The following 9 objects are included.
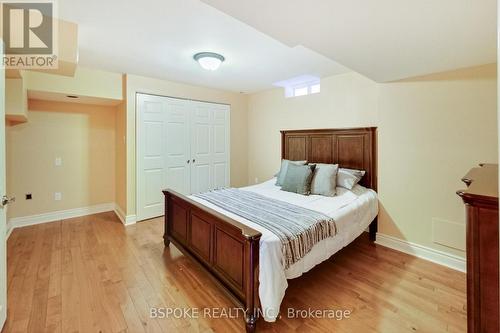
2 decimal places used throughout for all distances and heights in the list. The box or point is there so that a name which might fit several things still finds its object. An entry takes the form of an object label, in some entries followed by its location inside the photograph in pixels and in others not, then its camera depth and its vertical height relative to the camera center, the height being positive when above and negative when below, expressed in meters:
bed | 1.67 -0.59
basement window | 3.86 +1.36
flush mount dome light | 2.76 +1.22
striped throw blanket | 1.83 -0.49
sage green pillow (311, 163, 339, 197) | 2.97 -0.21
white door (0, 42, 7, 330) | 1.58 -0.38
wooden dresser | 0.98 -0.41
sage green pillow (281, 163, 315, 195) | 3.10 -0.19
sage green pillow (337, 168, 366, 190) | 3.10 -0.17
